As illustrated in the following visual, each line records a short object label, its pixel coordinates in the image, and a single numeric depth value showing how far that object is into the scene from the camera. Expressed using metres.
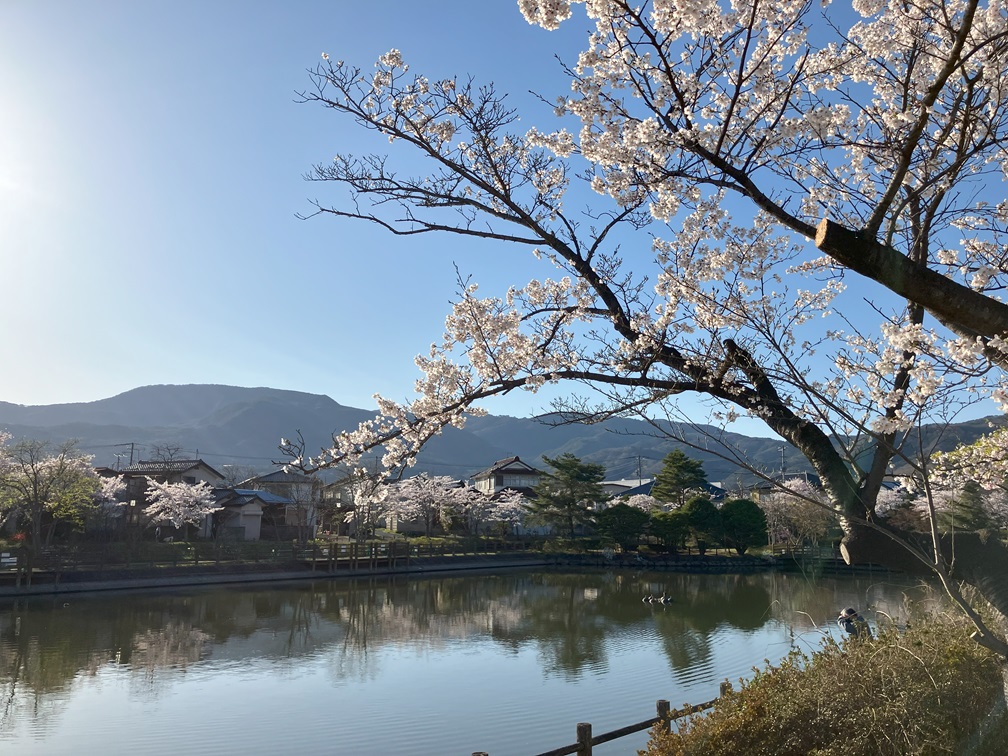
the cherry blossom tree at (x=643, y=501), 40.69
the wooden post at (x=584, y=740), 5.20
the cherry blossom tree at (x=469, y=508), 37.16
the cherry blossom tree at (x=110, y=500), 25.80
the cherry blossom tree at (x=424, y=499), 35.97
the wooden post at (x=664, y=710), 5.45
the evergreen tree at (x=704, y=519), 30.73
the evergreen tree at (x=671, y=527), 30.80
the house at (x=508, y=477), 44.38
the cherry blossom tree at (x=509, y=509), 37.59
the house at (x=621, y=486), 52.81
